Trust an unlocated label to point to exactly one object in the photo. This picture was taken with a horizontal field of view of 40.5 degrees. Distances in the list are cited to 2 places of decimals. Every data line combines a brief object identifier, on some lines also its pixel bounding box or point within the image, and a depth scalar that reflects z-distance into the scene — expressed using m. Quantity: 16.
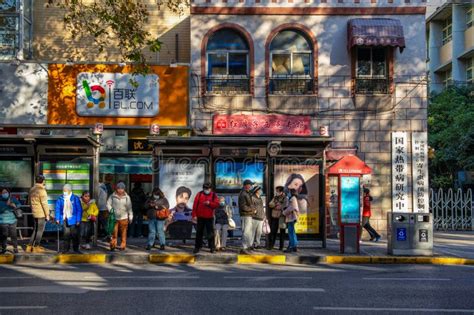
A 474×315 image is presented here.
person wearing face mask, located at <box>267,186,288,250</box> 16.47
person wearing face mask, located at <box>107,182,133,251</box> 16.17
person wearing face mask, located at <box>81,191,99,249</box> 16.44
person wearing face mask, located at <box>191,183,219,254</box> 15.76
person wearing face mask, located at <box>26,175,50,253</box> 15.77
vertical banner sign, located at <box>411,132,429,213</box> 21.19
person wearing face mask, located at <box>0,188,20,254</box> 15.55
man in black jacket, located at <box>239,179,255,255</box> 15.97
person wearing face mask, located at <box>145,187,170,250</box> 16.34
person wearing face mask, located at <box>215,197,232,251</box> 16.55
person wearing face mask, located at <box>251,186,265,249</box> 16.19
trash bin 15.91
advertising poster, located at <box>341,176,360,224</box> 16.52
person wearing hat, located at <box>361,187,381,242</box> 19.83
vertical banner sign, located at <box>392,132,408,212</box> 21.20
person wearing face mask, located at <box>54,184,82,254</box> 15.70
